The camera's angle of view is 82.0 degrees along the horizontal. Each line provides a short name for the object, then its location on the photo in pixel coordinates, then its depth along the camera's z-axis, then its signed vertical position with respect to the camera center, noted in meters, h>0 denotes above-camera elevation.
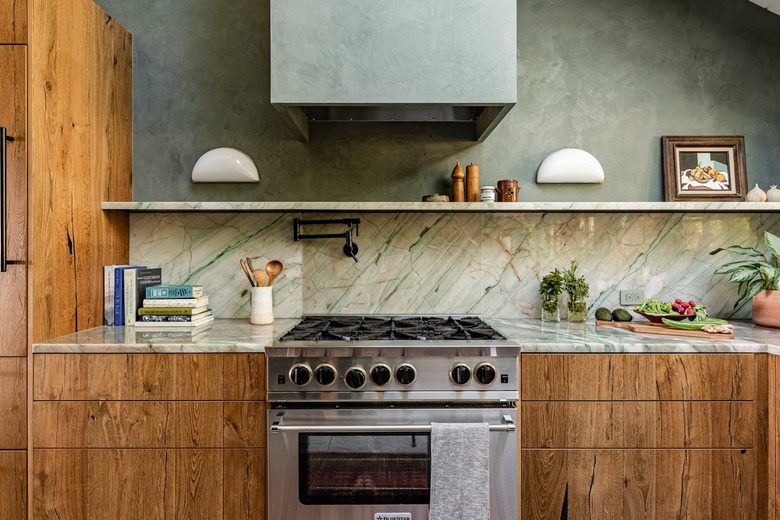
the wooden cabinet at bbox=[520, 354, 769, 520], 1.63 -0.63
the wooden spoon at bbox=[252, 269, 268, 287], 2.10 -0.06
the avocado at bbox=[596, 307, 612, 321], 2.12 -0.24
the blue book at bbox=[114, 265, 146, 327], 2.06 -0.17
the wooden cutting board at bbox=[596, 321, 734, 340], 1.76 -0.28
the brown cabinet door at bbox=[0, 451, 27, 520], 1.61 -0.79
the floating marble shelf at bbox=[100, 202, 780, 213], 2.03 +0.26
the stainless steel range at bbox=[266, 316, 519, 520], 1.59 -0.55
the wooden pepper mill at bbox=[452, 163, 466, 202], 2.18 +0.39
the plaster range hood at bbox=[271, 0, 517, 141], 1.78 +0.84
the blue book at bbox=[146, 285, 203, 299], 2.03 -0.13
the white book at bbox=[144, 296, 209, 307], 2.03 -0.18
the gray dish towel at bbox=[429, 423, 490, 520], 1.56 -0.73
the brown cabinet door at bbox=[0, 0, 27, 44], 1.64 +0.89
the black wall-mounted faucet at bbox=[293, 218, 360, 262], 2.29 +0.15
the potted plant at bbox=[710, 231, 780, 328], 2.01 -0.08
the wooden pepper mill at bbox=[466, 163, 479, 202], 2.20 +0.40
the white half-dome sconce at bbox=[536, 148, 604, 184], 2.26 +0.48
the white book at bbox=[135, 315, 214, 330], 2.00 -0.27
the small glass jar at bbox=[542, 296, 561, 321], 2.19 -0.22
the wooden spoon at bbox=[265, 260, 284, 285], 2.19 -0.03
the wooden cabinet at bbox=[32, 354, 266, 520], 1.62 -0.65
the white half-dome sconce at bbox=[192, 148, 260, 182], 2.24 +0.48
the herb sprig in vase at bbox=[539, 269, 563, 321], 2.20 -0.14
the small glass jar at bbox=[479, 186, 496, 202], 2.11 +0.33
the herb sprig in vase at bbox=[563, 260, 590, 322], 2.17 -0.16
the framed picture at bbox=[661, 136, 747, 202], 2.28 +0.49
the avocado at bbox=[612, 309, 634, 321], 2.11 -0.24
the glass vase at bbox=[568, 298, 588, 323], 2.17 -0.22
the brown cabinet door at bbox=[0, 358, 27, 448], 1.62 -0.50
